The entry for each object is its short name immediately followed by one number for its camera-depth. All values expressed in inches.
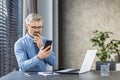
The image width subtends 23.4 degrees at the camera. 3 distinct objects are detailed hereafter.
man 107.9
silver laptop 97.5
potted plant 202.2
